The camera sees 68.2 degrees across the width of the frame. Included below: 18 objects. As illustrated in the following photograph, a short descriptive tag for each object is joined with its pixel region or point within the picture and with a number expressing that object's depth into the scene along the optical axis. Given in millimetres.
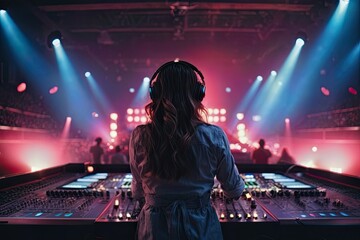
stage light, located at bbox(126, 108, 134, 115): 12357
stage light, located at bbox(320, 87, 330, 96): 9117
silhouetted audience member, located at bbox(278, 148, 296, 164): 7551
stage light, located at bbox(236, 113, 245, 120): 12375
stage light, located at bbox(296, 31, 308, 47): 6000
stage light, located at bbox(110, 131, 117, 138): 12344
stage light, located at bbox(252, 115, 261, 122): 13312
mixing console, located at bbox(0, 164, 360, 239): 1589
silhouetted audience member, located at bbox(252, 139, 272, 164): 6512
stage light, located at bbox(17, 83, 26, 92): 7795
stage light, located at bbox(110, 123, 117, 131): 12383
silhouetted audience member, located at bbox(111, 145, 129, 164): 6579
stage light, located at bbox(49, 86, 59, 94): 9915
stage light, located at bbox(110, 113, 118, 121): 12398
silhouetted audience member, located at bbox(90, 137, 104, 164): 7828
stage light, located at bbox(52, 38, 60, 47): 5807
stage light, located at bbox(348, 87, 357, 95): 7488
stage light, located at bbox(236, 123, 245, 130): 12591
